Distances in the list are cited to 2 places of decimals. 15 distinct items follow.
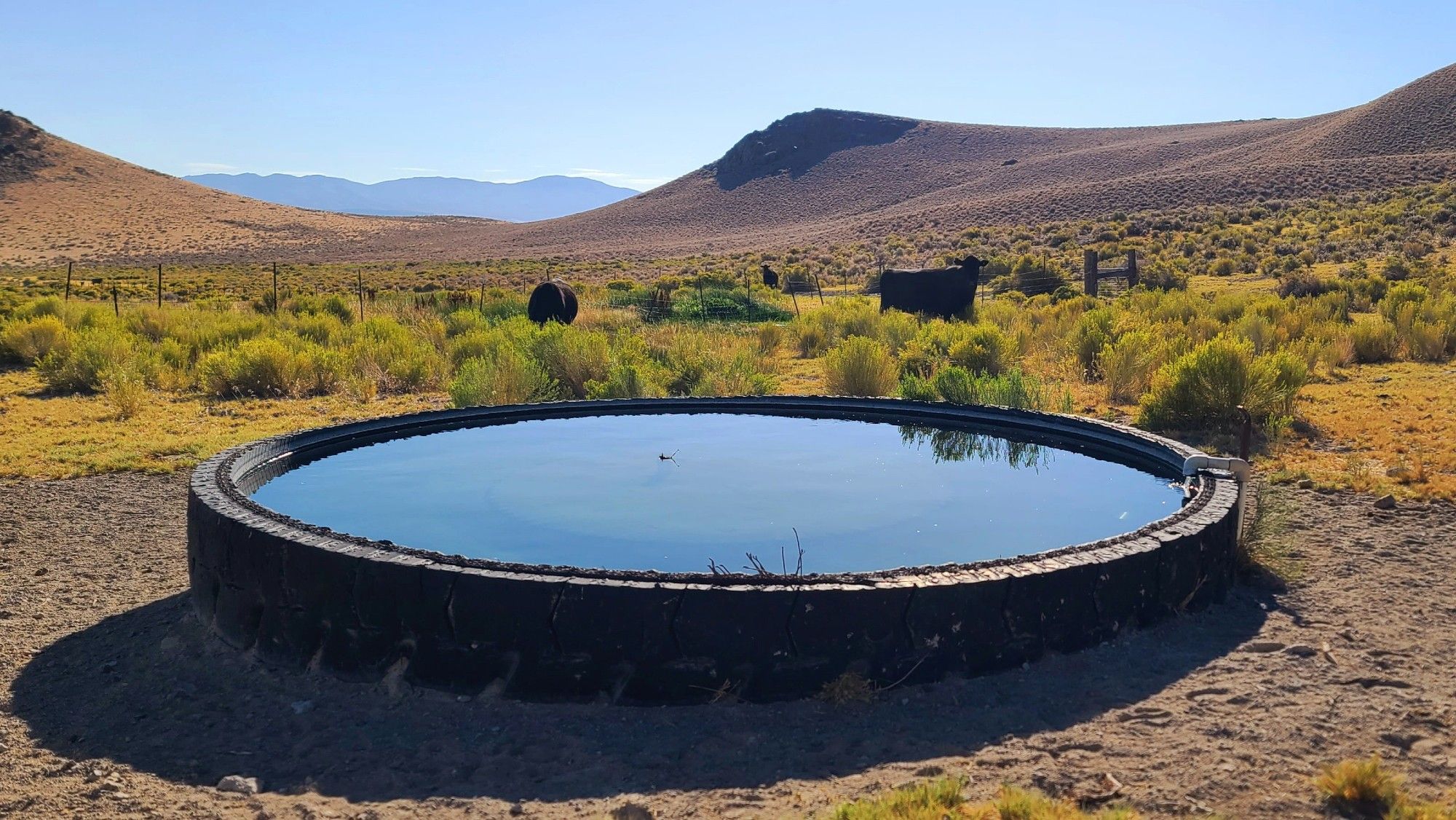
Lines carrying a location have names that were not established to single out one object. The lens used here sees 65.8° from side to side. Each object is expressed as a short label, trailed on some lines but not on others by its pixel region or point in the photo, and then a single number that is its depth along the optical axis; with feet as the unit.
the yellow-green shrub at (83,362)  43.09
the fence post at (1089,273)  77.05
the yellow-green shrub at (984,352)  43.39
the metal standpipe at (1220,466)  19.08
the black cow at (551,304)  63.82
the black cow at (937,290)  67.62
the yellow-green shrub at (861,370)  40.34
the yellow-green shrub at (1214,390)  31.78
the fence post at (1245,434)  23.49
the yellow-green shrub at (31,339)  49.19
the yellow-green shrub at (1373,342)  44.98
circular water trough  13.39
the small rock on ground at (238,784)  11.78
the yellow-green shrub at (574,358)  42.52
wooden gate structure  77.20
